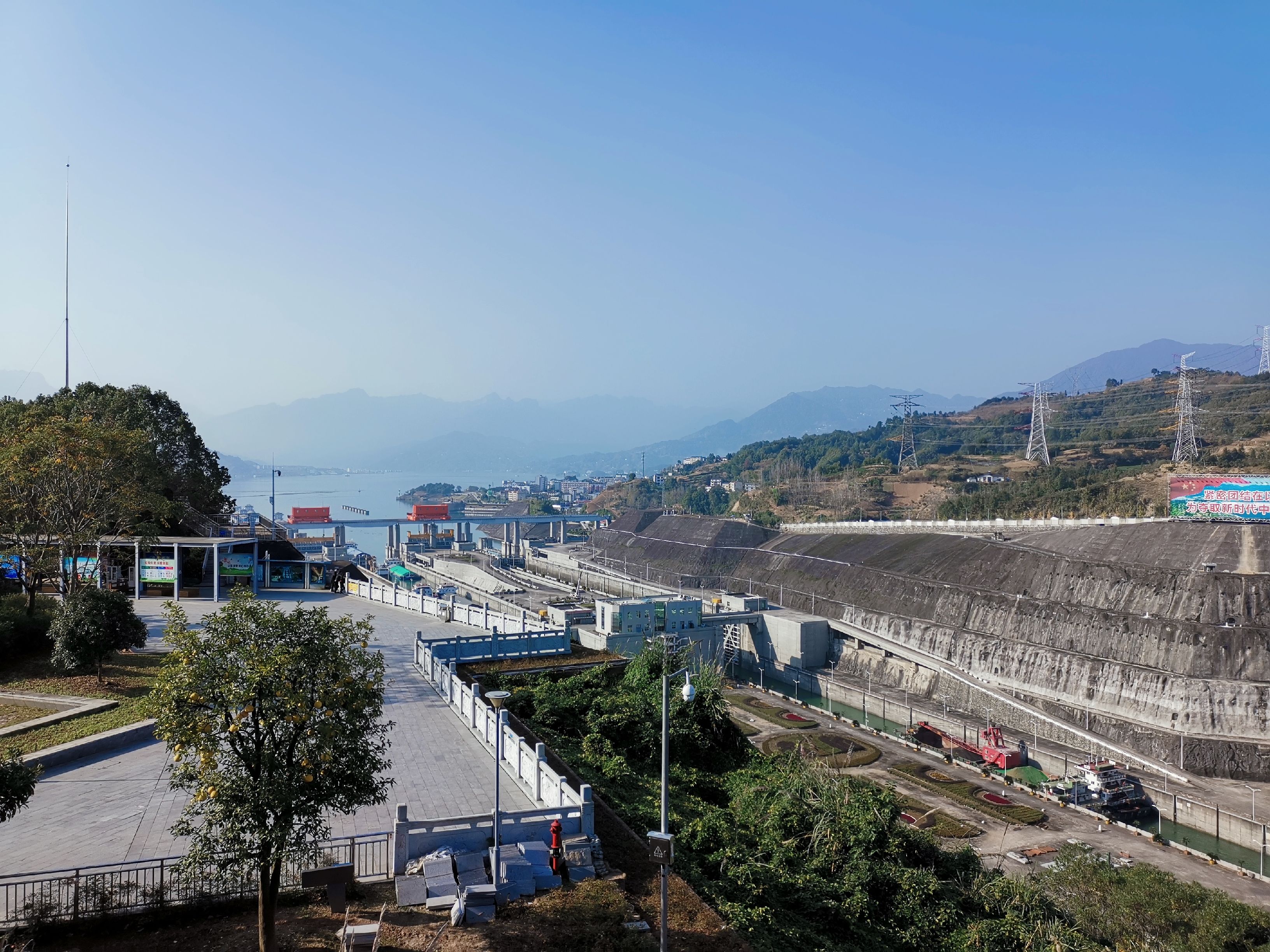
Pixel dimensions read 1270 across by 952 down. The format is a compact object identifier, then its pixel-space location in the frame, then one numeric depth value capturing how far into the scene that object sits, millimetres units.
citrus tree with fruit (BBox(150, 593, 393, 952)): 9820
